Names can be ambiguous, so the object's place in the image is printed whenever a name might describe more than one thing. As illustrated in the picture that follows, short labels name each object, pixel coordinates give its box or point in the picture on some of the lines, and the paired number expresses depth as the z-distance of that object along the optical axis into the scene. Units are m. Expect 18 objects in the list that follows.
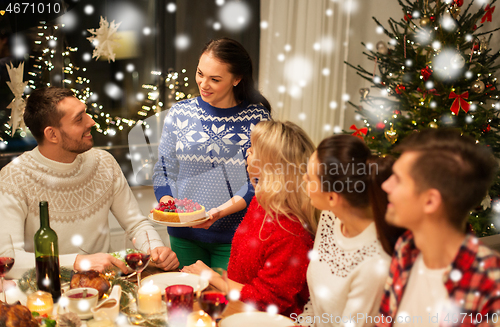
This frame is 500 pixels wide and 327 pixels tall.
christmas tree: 2.35
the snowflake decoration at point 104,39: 3.21
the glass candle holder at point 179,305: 1.10
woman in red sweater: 1.40
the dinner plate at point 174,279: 1.45
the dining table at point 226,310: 1.21
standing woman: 1.96
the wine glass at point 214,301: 1.05
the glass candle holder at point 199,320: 1.05
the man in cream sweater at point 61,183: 1.73
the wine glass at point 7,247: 1.56
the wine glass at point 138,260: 1.34
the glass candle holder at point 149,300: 1.18
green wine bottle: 1.28
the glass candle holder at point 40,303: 1.17
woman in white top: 1.13
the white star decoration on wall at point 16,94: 2.85
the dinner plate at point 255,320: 1.16
